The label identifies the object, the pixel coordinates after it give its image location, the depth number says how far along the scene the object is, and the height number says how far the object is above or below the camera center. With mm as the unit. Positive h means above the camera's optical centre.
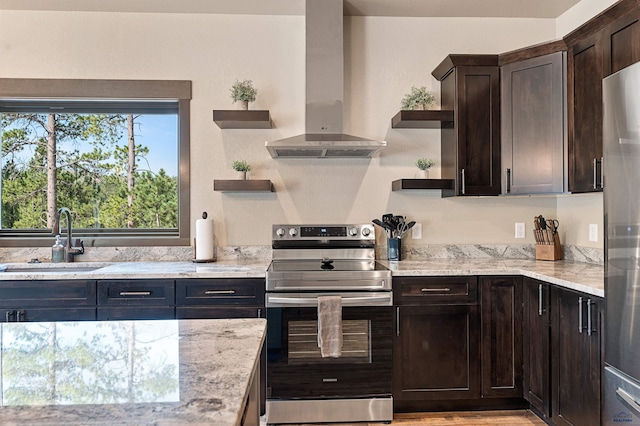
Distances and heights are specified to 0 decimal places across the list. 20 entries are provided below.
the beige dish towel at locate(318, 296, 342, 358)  2494 -662
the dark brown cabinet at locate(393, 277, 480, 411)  2631 -766
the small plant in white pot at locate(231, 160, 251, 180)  3105 +326
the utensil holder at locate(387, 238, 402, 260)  3129 -254
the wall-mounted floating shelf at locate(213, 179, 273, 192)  3023 +199
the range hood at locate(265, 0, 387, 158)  2961 +987
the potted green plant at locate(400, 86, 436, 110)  3150 +820
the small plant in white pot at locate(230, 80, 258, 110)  3070 +852
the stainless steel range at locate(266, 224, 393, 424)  2537 -802
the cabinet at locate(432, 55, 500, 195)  2895 +591
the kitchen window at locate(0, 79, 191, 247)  3248 +361
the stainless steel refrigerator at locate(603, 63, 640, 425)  1551 -104
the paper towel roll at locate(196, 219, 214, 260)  3045 -175
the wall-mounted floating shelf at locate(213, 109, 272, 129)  2980 +668
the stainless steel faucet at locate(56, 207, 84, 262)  3076 -228
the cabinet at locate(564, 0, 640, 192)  2109 +751
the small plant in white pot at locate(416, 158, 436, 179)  3172 +339
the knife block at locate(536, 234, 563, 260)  3092 -278
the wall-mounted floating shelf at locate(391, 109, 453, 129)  3012 +664
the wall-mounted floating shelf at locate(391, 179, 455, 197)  3016 +198
